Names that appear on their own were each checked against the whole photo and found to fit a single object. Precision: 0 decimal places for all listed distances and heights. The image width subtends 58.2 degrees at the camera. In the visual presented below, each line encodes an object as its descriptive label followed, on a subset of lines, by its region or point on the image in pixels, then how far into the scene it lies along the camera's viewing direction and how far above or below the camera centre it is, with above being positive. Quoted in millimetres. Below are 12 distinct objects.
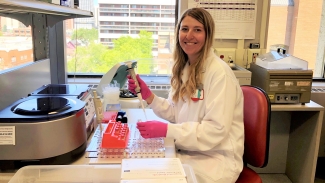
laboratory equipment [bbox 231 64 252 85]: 2143 -240
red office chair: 1436 -436
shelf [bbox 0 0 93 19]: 746 +109
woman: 1286 -322
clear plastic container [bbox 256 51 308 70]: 2131 -135
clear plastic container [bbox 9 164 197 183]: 965 -448
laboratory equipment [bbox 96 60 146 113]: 1776 -269
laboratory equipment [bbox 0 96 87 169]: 962 -323
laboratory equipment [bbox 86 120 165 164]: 1131 -431
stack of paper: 871 -404
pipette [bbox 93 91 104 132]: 1395 -332
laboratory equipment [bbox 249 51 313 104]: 2045 -256
